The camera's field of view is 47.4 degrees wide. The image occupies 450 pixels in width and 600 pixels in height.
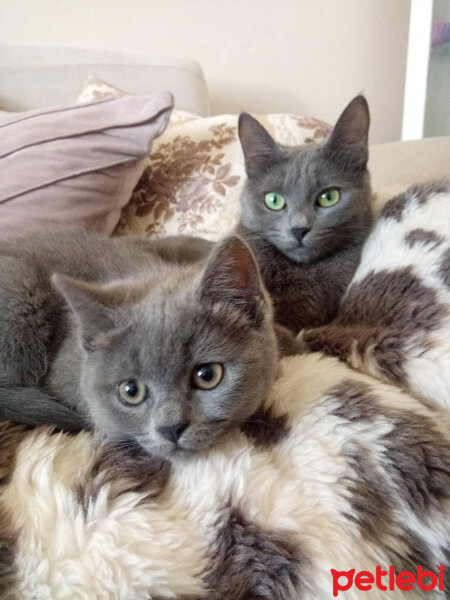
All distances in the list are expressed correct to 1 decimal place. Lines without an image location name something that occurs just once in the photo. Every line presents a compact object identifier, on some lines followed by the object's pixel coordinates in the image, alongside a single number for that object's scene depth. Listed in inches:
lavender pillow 15.7
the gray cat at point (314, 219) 14.2
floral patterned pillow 18.0
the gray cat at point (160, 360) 8.7
